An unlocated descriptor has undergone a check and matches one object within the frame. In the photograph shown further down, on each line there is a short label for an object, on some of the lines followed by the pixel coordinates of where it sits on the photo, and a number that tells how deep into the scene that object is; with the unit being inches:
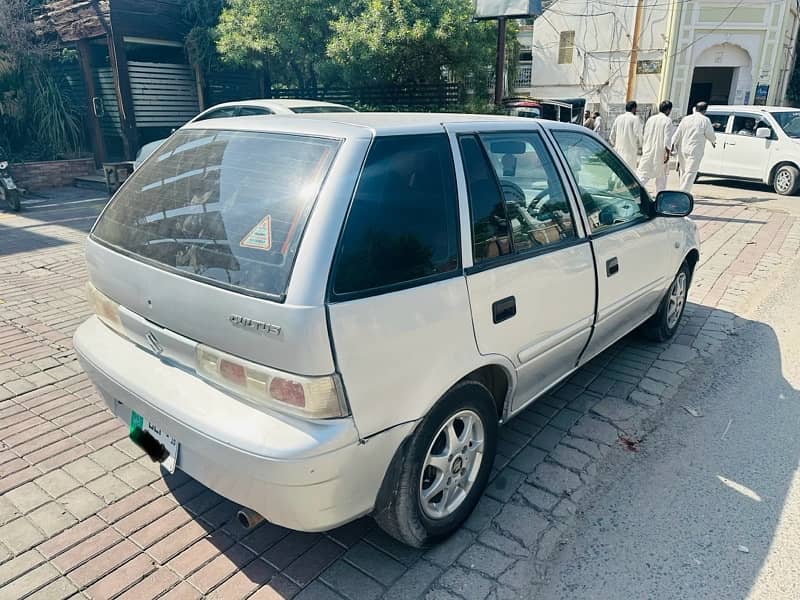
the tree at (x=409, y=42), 520.1
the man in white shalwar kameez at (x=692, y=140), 405.1
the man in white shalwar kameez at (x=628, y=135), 414.6
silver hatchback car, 80.6
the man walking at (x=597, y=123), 751.8
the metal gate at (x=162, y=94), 533.6
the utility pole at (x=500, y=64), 429.7
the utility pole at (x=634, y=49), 989.8
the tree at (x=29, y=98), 490.9
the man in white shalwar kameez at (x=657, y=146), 383.9
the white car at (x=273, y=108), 340.5
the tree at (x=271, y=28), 525.3
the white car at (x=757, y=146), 505.0
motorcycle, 389.4
